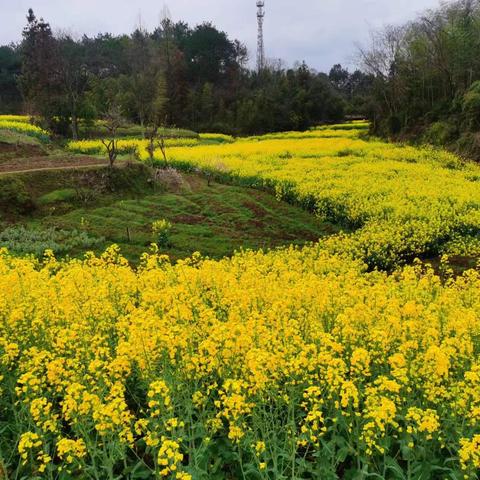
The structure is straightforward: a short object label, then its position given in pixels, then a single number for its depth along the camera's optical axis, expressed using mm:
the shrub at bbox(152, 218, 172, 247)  16266
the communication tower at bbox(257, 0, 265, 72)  81188
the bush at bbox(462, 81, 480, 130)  37969
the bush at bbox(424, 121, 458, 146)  41156
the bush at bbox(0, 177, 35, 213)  18609
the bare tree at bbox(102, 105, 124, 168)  22344
